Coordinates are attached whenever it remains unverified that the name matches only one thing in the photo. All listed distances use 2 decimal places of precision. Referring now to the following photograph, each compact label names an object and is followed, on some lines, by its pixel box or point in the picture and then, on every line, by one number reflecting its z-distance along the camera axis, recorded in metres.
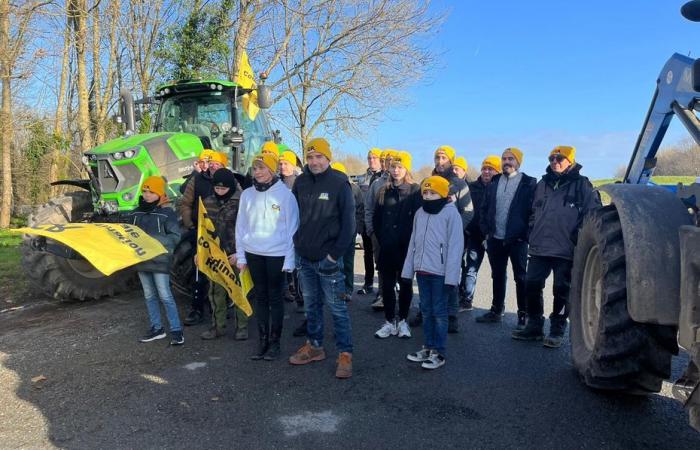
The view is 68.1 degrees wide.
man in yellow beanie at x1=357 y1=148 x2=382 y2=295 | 7.11
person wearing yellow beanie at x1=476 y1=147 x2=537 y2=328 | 5.49
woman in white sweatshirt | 4.57
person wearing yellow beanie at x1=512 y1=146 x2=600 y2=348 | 4.78
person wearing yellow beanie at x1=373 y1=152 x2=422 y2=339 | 5.26
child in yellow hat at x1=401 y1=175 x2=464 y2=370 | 4.55
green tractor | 6.18
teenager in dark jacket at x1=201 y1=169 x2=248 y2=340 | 5.20
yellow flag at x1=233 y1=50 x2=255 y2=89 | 8.14
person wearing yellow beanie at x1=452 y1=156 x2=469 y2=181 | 6.57
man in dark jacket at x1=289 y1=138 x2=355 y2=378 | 4.39
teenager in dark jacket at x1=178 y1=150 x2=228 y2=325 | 5.60
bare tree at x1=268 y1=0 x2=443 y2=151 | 18.61
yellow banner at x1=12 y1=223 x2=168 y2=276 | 4.61
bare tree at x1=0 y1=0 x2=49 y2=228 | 11.98
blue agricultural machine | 2.55
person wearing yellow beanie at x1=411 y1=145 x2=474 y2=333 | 5.93
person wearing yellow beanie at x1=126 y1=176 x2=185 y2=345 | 5.00
